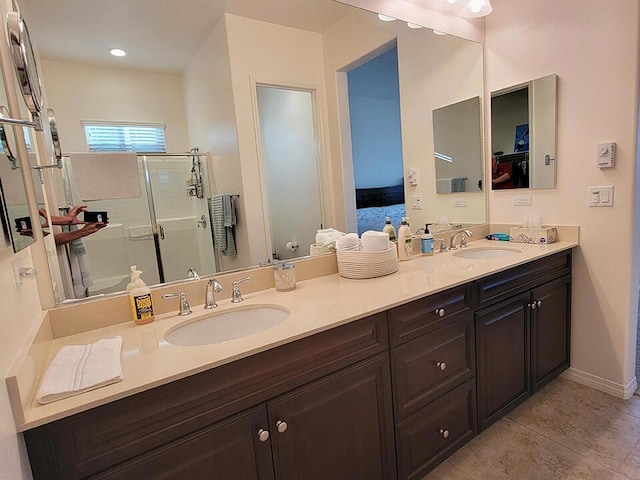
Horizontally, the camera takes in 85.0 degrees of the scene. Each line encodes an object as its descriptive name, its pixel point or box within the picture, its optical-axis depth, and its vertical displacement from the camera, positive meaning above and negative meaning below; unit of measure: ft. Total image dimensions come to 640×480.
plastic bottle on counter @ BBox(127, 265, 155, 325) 4.16 -1.11
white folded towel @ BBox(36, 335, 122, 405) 2.67 -1.29
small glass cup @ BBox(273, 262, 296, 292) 5.22 -1.16
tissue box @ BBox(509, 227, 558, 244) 7.01 -1.16
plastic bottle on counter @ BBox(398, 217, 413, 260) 6.65 -1.00
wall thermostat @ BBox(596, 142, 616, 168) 6.07 +0.31
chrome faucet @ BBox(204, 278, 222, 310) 4.63 -1.19
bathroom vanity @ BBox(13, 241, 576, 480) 2.76 -2.00
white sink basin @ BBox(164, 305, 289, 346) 4.20 -1.53
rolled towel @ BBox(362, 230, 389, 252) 5.60 -0.81
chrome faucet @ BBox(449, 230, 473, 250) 7.62 -1.19
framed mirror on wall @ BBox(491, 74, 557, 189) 6.97 +0.95
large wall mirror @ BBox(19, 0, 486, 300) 4.06 +1.34
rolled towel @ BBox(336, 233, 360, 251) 5.77 -0.81
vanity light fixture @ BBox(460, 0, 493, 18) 7.16 +3.59
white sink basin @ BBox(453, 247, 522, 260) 7.11 -1.44
